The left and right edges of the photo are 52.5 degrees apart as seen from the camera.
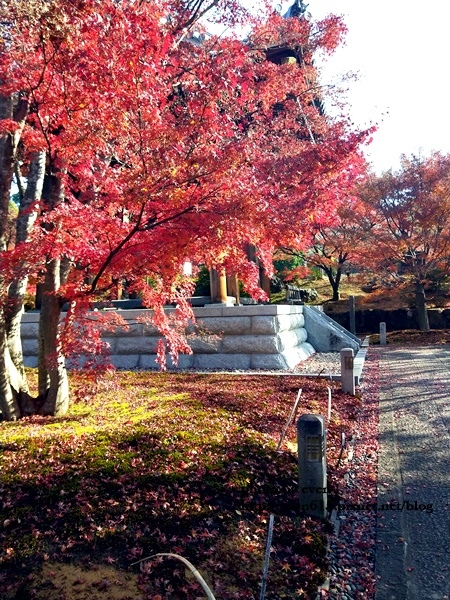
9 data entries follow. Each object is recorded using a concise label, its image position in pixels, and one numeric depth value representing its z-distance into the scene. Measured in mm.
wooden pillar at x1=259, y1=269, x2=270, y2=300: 17631
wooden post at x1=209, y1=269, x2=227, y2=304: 11500
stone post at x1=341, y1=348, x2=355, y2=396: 7645
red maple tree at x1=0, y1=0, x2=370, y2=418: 4258
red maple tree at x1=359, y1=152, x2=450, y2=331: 17000
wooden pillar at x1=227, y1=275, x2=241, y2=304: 13692
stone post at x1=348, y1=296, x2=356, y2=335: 17842
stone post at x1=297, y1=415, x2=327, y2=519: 3463
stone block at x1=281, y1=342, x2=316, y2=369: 10384
